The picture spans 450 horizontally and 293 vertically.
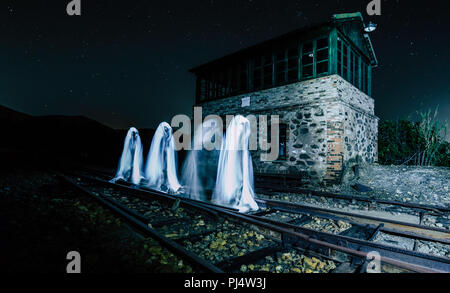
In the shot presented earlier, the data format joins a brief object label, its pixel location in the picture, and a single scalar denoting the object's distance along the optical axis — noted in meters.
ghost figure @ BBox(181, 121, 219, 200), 11.52
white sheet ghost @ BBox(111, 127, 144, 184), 10.21
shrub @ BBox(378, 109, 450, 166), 13.31
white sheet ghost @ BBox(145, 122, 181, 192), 9.27
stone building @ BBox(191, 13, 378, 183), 10.02
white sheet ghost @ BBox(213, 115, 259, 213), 6.18
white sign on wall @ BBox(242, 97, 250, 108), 13.04
